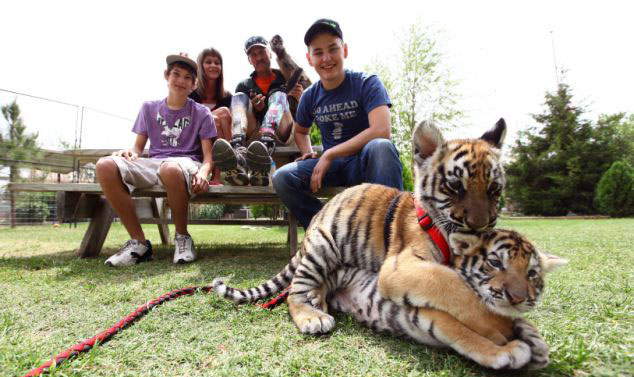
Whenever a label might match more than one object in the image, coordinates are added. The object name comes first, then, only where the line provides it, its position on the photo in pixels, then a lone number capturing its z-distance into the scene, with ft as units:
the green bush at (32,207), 38.01
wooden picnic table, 12.69
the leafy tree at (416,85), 70.69
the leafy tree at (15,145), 34.58
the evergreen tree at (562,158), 63.10
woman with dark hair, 15.55
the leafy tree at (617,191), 53.47
